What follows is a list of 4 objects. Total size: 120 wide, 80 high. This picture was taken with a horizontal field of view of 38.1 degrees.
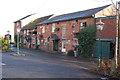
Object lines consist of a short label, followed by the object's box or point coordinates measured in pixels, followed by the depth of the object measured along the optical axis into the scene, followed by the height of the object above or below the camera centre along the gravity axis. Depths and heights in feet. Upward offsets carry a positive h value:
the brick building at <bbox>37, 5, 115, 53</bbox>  81.06 +6.29
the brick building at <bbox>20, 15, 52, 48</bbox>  137.59 +4.95
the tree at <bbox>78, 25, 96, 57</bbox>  72.49 +0.19
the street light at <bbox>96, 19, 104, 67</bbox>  43.29 +3.75
